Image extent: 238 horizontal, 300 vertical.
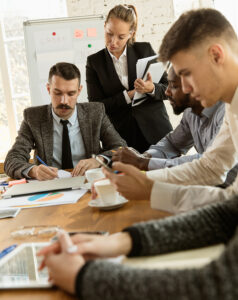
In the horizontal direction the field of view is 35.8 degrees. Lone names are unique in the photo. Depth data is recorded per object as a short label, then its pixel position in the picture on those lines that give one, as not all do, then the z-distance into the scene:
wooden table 1.10
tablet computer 0.74
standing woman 2.71
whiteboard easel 3.79
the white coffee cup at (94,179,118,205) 1.28
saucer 1.25
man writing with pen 2.40
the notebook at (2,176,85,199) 1.65
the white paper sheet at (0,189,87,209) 1.47
